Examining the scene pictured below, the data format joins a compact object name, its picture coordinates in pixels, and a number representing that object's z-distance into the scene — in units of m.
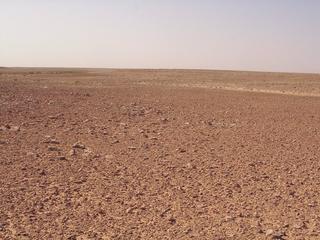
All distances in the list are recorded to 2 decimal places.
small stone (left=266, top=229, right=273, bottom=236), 4.89
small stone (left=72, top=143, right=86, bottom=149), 8.73
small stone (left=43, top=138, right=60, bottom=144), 9.02
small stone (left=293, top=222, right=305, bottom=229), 5.08
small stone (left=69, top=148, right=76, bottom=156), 8.13
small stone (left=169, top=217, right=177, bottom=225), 5.19
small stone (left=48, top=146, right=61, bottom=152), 8.39
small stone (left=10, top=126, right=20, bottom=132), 10.05
